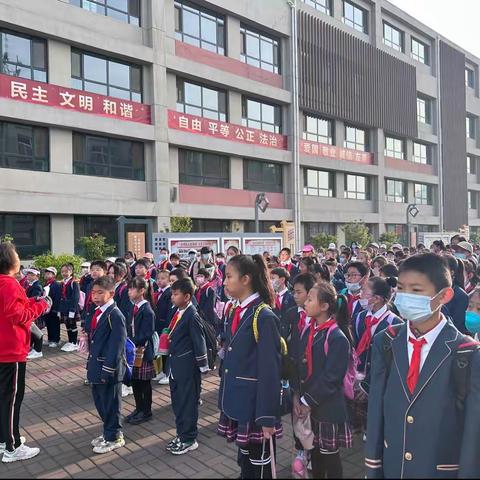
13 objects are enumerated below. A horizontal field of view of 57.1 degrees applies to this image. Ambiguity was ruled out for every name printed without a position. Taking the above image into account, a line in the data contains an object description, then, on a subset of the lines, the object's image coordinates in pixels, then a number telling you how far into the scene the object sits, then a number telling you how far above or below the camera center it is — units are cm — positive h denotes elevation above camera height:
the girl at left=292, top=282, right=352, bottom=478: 334 -113
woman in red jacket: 417 -99
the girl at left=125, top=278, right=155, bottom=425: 519 -129
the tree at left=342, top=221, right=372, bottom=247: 2730 +26
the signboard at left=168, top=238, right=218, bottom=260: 1442 -13
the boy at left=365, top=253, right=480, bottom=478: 212 -77
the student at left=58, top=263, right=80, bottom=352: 913 -137
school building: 1712 +647
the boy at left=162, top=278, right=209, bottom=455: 445 -134
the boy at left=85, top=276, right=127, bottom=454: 440 -121
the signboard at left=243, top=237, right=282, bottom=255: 1664 -20
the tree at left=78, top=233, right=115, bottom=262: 1772 -19
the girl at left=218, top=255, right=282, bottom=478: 318 -98
